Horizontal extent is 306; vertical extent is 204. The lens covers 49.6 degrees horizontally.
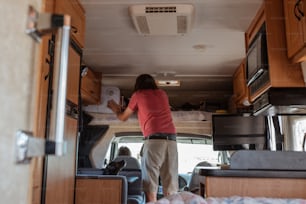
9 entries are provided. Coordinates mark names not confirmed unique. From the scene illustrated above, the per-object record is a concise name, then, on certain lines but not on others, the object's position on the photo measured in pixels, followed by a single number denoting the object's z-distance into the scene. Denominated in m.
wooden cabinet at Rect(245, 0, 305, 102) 1.90
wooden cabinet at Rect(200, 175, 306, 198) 1.52
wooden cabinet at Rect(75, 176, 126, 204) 1.98
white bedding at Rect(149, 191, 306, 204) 1.11
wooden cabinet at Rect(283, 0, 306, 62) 1.64
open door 0.52
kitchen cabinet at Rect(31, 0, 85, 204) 1.43
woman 2.42
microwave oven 1.96
